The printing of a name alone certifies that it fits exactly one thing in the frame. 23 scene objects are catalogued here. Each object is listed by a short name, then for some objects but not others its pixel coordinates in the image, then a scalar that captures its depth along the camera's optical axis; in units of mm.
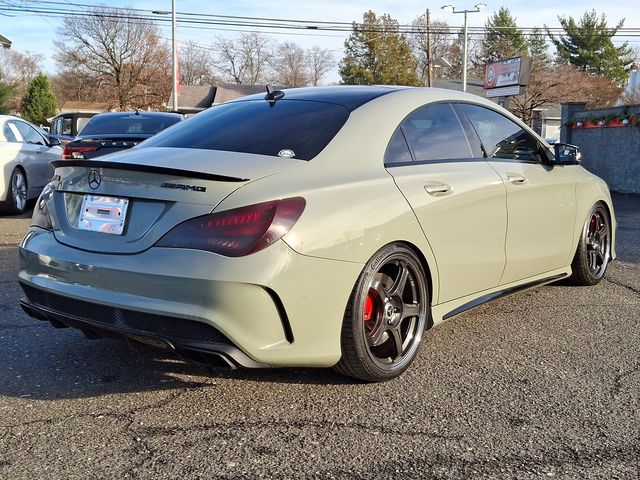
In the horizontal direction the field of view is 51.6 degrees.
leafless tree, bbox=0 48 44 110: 79000
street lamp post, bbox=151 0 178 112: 32409
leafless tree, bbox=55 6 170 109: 50906
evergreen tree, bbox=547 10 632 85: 59000
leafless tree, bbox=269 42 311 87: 73688
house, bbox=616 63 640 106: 28472
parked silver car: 9352
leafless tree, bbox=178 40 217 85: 74250
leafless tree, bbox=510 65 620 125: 41312
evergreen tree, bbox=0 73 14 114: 34472
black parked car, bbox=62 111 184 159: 9000
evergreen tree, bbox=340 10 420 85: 52094
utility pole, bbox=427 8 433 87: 42738
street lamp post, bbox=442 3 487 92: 38019
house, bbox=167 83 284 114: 55156
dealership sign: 29922
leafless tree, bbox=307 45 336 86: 73938
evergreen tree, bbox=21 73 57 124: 54188
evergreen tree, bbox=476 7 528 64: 61438
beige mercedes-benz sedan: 2873
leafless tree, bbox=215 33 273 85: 74519
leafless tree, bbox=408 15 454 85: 49934
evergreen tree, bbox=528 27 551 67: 62681
